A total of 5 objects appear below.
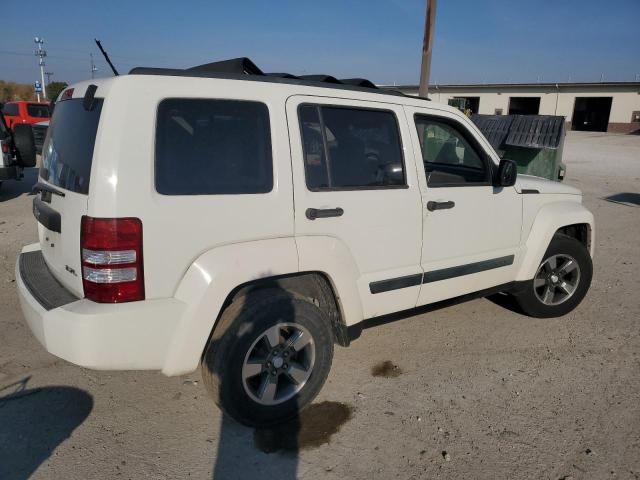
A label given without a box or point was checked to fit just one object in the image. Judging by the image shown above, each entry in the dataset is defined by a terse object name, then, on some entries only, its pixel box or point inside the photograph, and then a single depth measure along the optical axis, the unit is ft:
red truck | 54.34
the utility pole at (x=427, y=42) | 30.27
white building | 138.72
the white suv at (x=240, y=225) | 7.43
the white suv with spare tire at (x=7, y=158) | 28.63
